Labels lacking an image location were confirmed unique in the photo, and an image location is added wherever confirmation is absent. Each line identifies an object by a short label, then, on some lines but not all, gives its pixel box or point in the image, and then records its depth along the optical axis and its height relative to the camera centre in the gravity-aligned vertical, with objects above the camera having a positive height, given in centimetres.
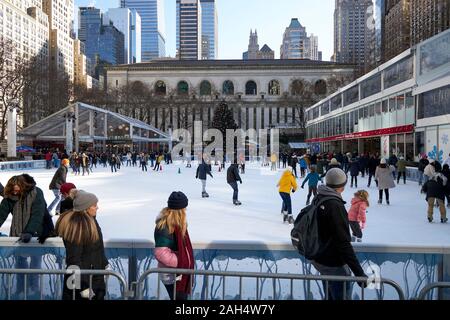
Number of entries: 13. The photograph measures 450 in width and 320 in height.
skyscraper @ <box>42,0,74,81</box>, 12095 +3534
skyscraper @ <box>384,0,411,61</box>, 7361 +2486
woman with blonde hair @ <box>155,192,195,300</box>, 320 -73
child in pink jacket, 626 -91
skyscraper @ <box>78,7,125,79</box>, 18250 +3944
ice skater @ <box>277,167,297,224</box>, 896 -82
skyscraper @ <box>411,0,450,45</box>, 6065 +2040
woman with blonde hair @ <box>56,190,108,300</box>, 309 -71
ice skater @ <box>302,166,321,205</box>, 1032 -69
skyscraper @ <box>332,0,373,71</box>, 18791 +5571
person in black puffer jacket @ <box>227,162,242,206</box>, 1140 -73
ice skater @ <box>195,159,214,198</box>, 1298 -64
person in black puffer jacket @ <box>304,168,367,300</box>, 305 -66
